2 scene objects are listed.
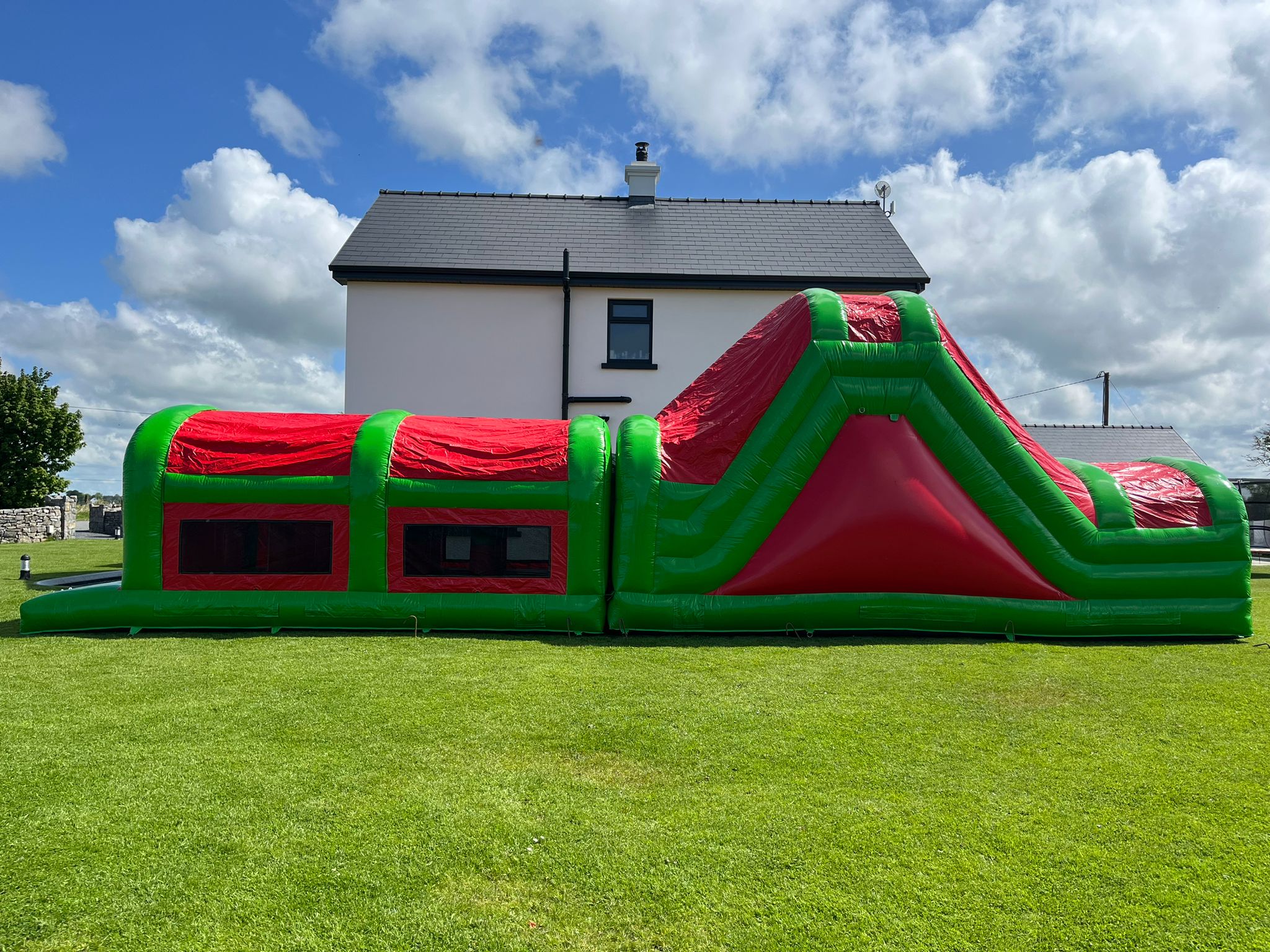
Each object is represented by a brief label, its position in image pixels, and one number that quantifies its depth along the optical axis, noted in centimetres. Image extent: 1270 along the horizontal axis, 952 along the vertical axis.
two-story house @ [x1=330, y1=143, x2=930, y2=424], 1366
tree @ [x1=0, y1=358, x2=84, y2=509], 2236
